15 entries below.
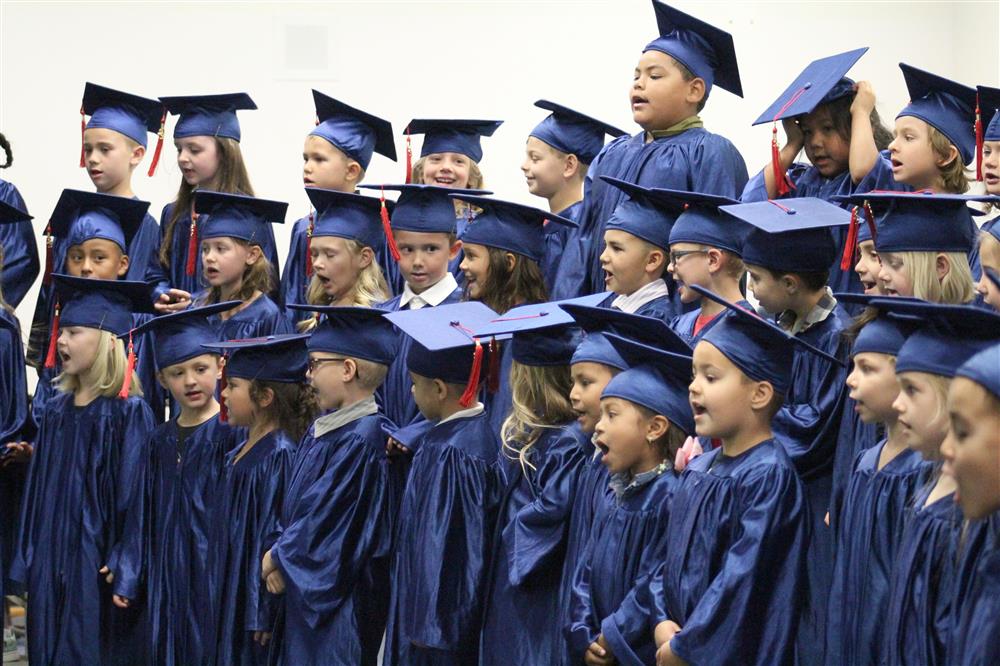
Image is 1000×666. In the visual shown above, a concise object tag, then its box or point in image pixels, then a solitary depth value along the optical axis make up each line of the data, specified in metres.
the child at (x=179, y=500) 10.50
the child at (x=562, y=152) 11.40
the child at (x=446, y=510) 8.93
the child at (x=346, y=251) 10.97
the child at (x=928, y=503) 6.20
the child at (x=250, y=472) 10.04
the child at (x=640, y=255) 9.18
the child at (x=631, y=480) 7.78
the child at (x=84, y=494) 11.06
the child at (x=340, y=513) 9.42
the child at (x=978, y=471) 5.53
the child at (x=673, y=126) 10.14
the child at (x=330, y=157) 12.04
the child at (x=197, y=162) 12.50
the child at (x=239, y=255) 11.36
